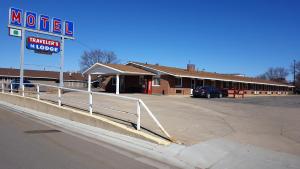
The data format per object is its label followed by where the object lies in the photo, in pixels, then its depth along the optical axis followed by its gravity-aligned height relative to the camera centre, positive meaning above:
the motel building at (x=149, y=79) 24.32 +0.81
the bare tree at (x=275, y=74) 89.22 +4.89
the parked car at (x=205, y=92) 23.85 -0.62
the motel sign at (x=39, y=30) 18.55 +4.66
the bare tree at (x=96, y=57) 64.59 +7.93
